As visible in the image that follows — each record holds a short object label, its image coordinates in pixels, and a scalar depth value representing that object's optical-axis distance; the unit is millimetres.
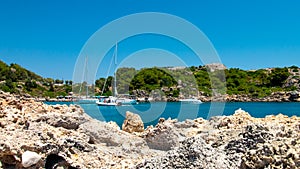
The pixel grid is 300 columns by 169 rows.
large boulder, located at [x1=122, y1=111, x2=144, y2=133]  9173
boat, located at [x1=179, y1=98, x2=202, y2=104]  59343
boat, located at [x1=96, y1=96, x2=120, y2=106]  45869
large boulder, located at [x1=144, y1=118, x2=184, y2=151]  6514
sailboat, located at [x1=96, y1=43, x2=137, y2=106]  44808
